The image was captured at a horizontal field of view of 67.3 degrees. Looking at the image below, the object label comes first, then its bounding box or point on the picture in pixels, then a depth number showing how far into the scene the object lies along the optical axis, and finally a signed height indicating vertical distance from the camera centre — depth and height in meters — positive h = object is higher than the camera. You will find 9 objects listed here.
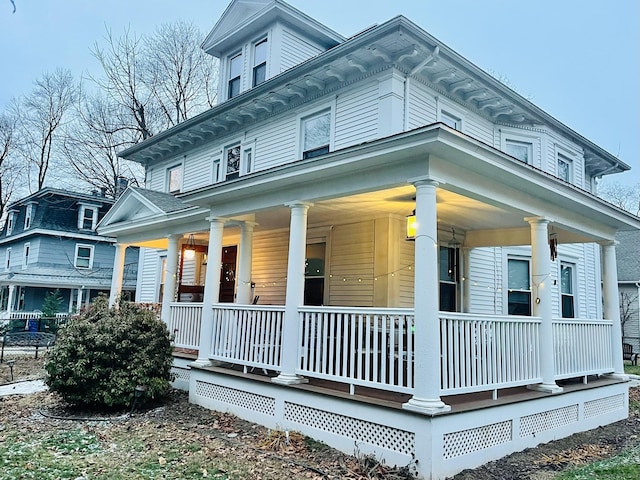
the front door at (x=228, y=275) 12.15 +0.90
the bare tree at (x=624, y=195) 36.47 +9.80
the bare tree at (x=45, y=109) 28.61 +11.49
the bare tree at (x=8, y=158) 28.72 +8.63
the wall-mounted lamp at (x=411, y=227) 7.12 +1.32
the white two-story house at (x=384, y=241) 5.48 +1.50
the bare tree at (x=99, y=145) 25.20 +8.40
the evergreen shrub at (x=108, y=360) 7.38 -0.86
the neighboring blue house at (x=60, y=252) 23.59 +2.65
